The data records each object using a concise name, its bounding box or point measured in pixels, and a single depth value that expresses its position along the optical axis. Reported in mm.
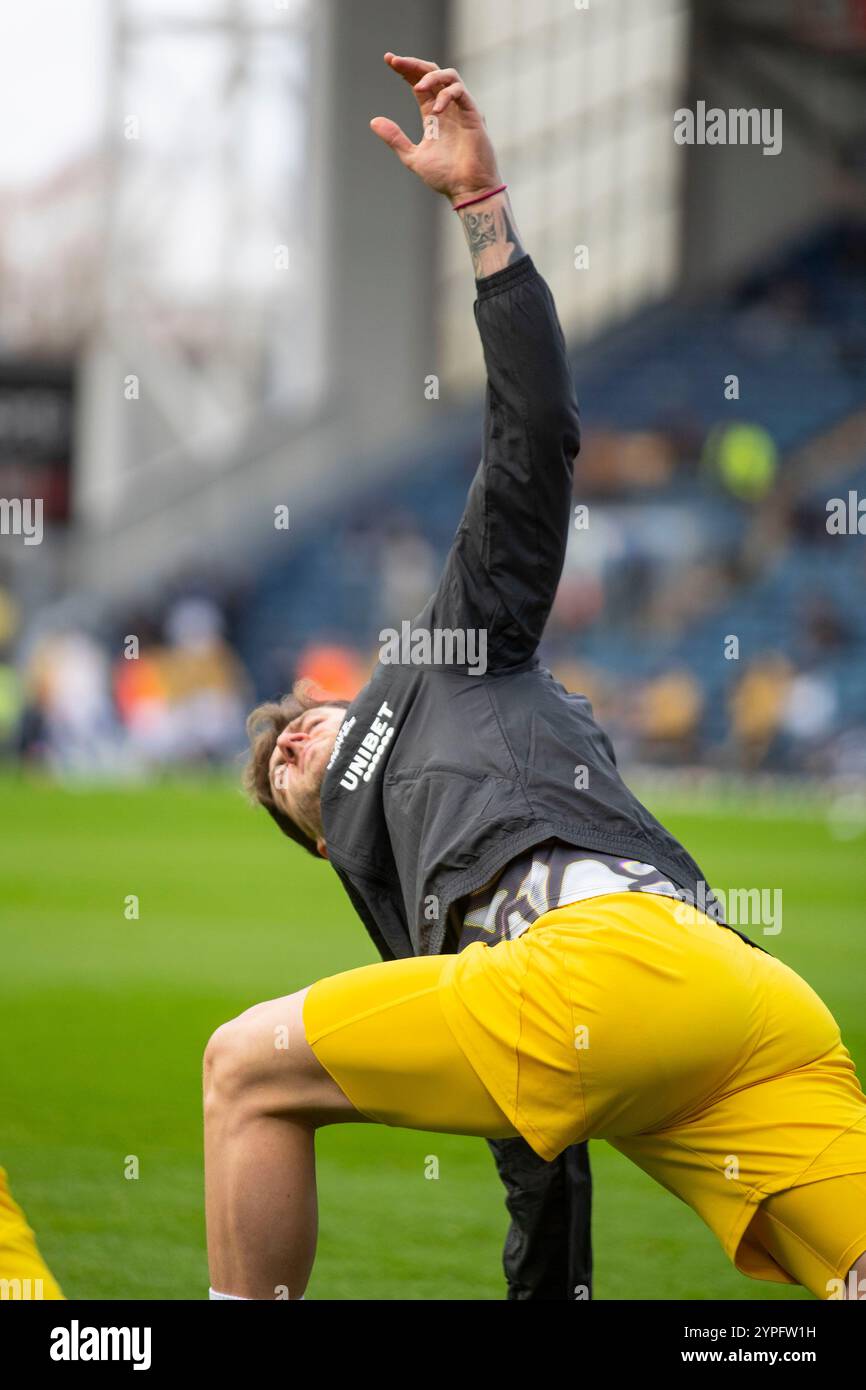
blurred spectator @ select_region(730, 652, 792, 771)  49562
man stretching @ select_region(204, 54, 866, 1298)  6070
